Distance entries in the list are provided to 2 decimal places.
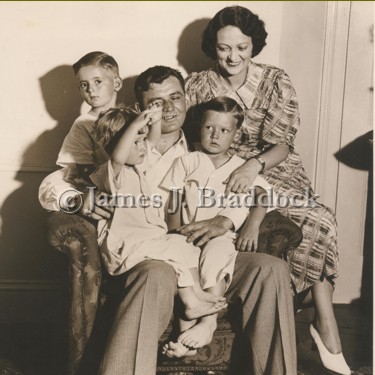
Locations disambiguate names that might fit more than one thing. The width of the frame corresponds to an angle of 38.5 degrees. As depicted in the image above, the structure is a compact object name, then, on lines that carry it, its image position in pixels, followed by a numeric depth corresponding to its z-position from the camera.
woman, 2.55
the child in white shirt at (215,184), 2.28
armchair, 2.08
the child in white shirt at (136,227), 2.03
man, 1.91
